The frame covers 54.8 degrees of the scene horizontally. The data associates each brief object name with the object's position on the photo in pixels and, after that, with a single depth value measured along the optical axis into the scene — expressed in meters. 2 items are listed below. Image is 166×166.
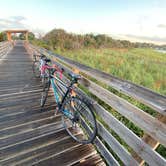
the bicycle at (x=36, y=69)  5.51
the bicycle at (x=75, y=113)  2.13
